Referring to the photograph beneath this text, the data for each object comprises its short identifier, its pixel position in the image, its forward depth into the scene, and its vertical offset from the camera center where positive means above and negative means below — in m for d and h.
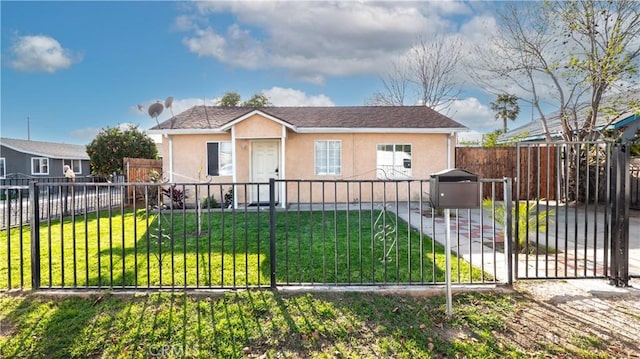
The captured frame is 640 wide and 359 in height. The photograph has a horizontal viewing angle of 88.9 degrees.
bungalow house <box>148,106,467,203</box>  11.88 +0.91
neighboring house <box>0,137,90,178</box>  24.88 +1.77
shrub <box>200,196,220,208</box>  11.15 -0.89
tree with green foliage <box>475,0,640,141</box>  9.04 +3.56
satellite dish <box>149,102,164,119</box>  12.30 +2.60
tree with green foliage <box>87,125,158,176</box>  18.08 +1.66
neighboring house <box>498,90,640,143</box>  9.38 +1.59
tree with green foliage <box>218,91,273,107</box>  28.89 +6.90
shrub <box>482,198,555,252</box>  5.40 -0.82
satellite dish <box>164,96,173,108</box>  12.80 +3.00
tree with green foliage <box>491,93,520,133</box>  28.60 +5.54
